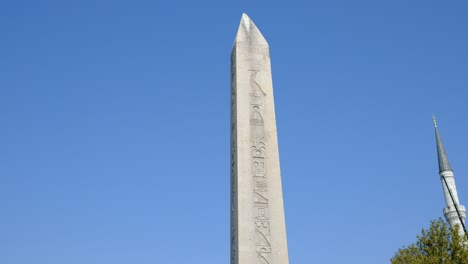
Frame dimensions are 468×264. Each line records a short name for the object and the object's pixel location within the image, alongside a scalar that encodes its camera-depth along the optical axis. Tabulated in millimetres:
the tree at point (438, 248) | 18906
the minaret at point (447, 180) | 33406
